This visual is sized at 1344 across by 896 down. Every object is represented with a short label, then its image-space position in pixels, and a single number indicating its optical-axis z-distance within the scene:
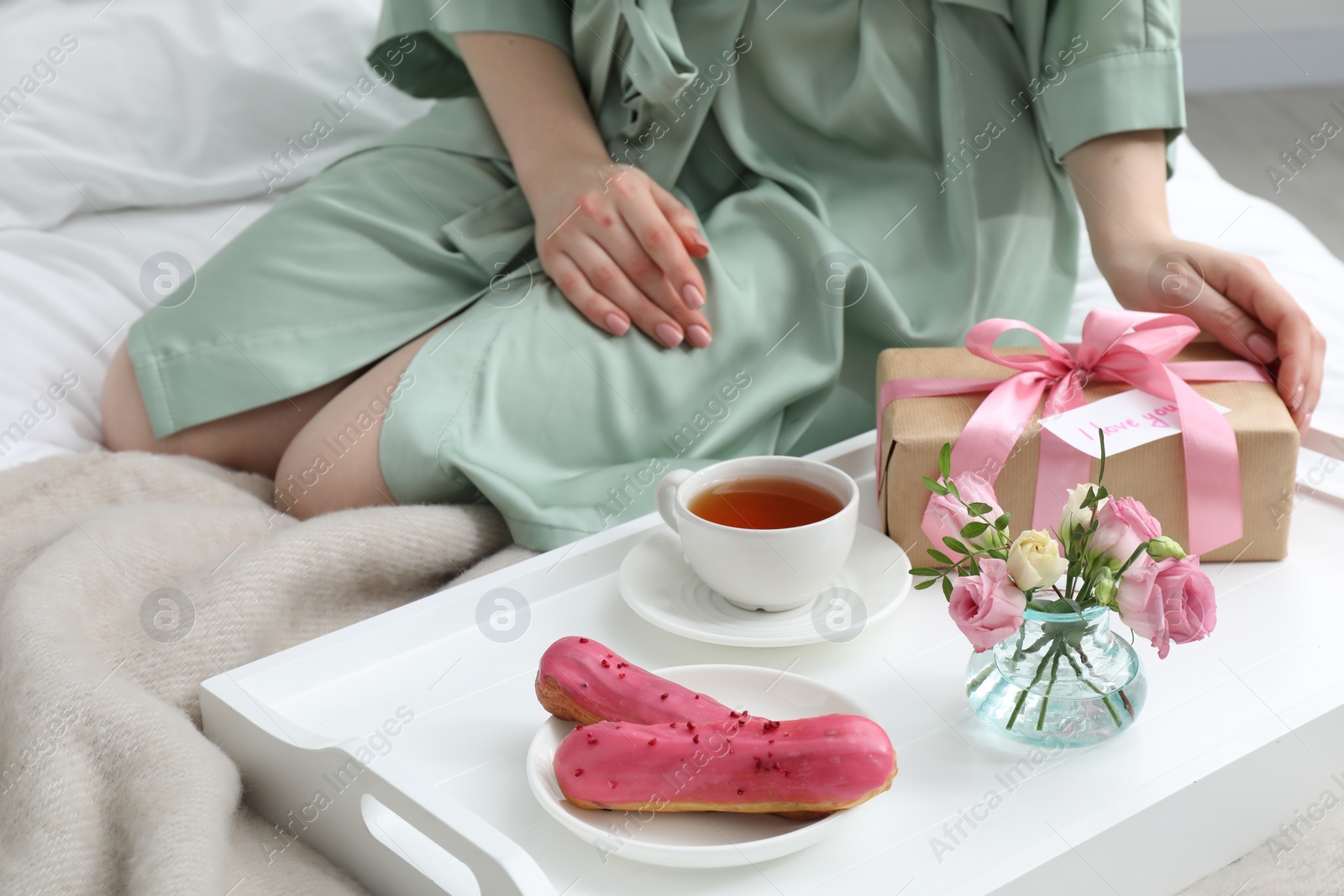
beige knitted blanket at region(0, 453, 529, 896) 1.44
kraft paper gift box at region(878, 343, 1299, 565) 1.58
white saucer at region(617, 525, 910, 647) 1.52
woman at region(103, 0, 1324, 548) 1.77
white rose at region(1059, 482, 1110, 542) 1.42
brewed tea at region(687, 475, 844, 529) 1.56
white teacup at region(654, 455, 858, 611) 1.51
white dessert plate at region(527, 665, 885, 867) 1.36
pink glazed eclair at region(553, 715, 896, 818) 1.38
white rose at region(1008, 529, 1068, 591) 1.40
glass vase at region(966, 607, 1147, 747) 1.43
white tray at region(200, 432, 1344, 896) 1.38
